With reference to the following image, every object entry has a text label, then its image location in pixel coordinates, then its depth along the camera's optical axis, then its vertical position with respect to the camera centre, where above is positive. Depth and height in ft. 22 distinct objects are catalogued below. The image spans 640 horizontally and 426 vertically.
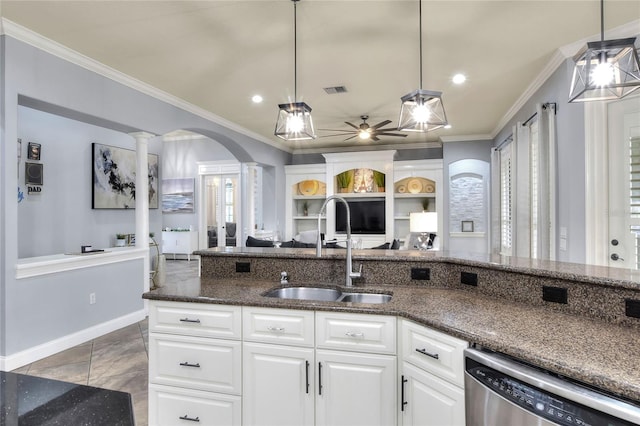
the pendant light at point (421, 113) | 7.55 +2.12
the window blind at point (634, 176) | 8.96 +0.90
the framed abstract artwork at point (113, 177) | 16.34 +1.74
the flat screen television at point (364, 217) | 25.41 -0.22
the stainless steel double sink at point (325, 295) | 7.18 -1.63
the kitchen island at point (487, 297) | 3.82 -1.42
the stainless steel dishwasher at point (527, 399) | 3.22 -1.80
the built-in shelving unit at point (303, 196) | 26.55 +1.31
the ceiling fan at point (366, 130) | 17.64 +4.06
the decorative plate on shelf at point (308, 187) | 27.53 +2.01
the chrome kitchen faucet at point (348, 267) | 7.32 -1.09
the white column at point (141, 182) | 14.05 +1.22
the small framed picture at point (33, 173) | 13.38 +1.51
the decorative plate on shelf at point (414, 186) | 25.48 +1.91
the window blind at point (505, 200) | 18.24 +0.70
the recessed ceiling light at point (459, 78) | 12.59 +4.70
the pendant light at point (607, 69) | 5.42 +2.19
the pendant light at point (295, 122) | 8.39 +2.17
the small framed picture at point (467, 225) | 23.39 -0.75
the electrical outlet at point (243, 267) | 8.61 -1.23
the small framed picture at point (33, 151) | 13.58 +2.34
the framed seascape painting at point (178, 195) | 28.50 +1.49
